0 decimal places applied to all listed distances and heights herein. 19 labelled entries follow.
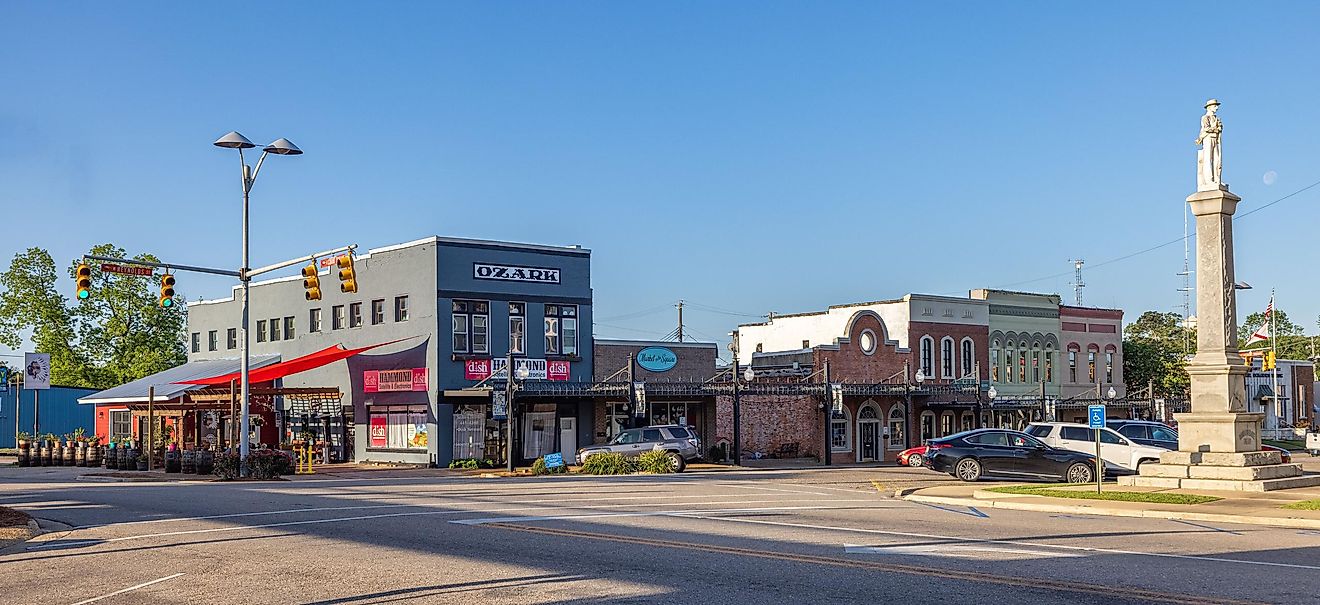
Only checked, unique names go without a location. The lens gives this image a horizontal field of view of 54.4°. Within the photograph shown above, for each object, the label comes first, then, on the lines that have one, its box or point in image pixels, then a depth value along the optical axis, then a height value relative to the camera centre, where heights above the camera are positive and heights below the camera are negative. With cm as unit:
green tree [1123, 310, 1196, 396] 7188 -35
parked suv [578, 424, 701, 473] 3941 -243
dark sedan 3158 -244
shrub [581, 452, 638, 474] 3781 -297
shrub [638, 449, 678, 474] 3806 -293
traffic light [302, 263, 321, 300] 3095 +205
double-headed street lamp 3156 +505
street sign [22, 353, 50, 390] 5384 -9
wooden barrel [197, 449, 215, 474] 3788 -275
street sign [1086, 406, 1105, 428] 2433 -107
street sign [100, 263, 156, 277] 3128 +244
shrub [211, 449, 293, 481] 3512 -269
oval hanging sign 5009 +19
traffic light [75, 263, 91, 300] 2872 +196
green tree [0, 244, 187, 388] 6725 +229
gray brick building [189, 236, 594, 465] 4512 +87
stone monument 2458 -57
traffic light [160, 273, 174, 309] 3035 +184
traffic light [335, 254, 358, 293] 2961 +213
